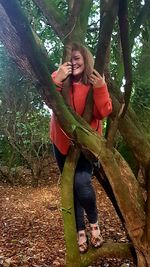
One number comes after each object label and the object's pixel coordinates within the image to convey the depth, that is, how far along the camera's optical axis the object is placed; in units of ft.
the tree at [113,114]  4.58
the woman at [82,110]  4.86
